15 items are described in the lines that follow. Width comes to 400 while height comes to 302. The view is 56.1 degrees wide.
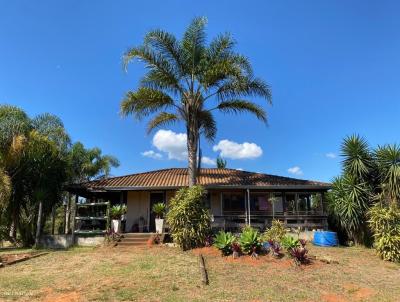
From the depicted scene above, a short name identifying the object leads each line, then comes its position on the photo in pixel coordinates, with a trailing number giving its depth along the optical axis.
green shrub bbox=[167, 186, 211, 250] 15.29
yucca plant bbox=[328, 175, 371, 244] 17.00
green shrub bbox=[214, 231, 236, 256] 13.33
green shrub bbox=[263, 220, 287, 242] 14.30
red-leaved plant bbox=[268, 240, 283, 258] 12.65
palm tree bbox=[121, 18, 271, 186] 17.47
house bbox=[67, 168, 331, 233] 19.61
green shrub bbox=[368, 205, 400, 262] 13.59
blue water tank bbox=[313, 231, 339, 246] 16.84
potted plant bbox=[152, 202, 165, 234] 18.40
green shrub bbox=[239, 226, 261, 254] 12.93
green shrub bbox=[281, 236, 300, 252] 12.67
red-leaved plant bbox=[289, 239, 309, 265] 11.90
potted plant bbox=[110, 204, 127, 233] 18.19
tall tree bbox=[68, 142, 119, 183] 35.03
